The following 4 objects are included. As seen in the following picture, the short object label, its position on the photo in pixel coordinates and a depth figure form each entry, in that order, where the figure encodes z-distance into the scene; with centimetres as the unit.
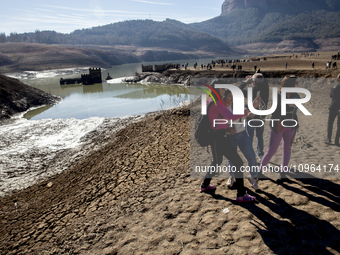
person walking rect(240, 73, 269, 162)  404
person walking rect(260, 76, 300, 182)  365
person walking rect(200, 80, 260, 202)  314
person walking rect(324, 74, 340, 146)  519
